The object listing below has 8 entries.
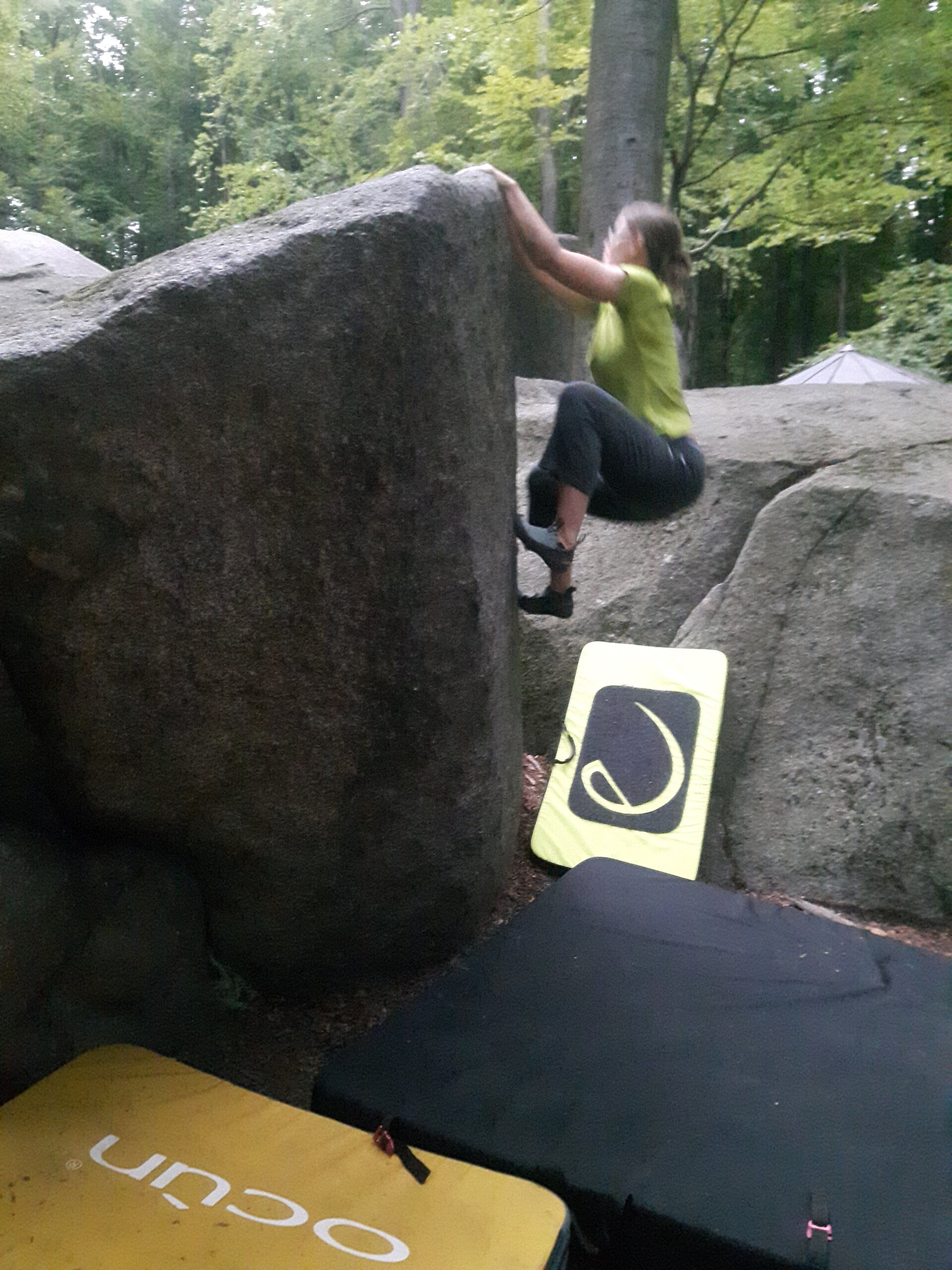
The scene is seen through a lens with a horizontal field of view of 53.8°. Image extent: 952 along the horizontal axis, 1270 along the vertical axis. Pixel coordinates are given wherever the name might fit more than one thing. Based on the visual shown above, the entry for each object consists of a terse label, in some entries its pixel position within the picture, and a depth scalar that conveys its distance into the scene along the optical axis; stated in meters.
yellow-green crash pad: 3.30
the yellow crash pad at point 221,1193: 1.47
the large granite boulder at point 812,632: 3.33
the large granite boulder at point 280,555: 1.90
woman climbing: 2.48
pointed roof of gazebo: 7.88
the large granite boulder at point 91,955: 1.94
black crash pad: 1.63
